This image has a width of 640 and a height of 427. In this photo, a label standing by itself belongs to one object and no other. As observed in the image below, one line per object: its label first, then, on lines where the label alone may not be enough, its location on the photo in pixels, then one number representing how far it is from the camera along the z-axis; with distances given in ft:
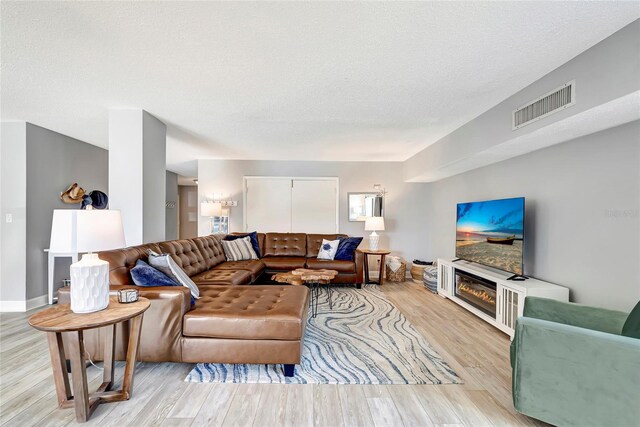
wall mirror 19.57
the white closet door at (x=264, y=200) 19.98
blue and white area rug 7.14
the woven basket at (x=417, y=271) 17.91
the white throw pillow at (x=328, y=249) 16.74
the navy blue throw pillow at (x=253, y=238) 17.08
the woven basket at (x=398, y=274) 17.94
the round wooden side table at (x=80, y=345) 5.19
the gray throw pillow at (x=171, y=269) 8.05
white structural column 10.57
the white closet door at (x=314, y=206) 20.02
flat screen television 9.99
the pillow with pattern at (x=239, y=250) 15.70
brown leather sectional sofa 6.98
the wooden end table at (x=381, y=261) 17.04
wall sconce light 19.85
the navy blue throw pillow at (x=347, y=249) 16.47
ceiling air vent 6.87
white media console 8.81
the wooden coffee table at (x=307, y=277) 11.28
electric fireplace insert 10.69
